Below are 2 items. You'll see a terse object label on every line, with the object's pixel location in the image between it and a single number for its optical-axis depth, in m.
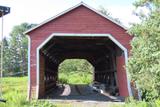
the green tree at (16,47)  35.74
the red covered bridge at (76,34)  7.14
